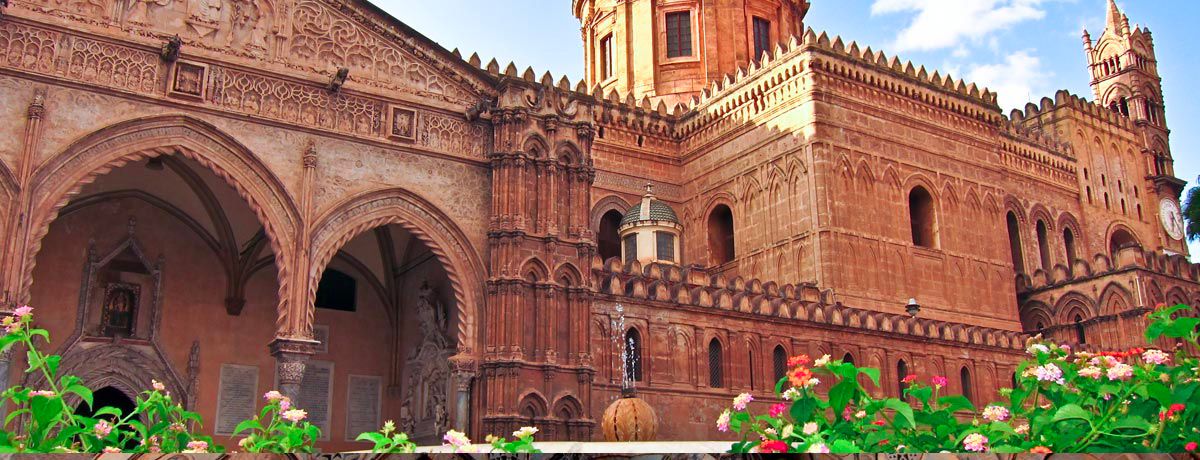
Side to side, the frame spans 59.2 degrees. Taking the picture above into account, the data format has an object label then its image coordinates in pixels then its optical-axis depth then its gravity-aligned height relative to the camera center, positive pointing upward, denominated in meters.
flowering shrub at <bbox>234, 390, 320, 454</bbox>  7.17 +0.24
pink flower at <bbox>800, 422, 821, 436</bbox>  6.32 +0.17
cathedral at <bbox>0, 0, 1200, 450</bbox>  16.73 +4.54
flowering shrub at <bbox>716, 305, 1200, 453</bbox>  6.05 +0.25
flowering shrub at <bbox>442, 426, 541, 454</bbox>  5.22 +0.12
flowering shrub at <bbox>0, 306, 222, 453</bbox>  6.88 +0.31
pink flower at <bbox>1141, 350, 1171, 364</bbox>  7.02 +0.63
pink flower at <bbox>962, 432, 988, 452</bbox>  5.68 +0.06
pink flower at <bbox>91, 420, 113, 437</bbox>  7.32 +0.27
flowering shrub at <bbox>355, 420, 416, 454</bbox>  5.76 +0.13
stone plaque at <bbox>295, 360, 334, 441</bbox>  20.77 +1.42
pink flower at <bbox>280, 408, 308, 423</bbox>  8.07 +0.38
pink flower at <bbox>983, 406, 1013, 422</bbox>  6.50 +0.25
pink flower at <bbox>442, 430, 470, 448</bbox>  5.95 +0.14
